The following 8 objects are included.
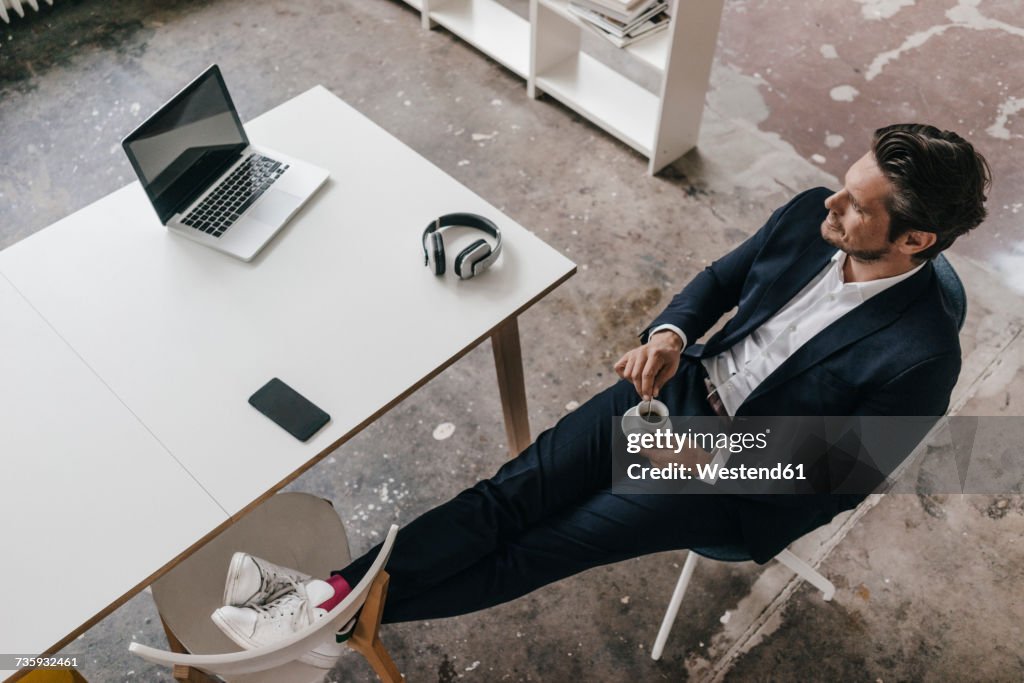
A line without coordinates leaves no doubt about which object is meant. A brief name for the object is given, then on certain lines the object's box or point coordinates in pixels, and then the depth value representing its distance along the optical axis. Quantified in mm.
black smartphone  1643
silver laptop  1862
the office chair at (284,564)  1410
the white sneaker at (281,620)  1572
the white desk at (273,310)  1651
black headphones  1817
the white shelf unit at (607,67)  2898
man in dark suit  1584
